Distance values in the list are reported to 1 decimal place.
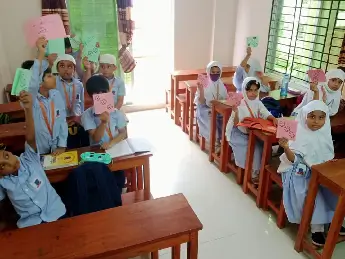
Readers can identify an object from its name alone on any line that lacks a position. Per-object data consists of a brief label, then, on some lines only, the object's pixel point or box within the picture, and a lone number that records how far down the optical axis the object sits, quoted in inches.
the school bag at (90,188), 71.6
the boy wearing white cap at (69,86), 112.0
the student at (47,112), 88.4
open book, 84.2
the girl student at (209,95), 137.3
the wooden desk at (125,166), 76.5
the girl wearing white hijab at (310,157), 84.5
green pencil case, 78.7
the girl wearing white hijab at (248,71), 146.6
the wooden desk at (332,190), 73.5
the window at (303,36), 128.2
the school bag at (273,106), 121.6
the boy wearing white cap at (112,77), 119.6
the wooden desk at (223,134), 122.4
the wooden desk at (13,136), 89.5
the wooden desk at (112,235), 55.1
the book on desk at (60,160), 77.1
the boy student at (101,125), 88.2
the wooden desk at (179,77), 168.1
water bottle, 135.3
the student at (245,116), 111.2
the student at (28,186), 66.9
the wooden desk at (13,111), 110.9
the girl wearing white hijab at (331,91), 111.5
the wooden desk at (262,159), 99.7
